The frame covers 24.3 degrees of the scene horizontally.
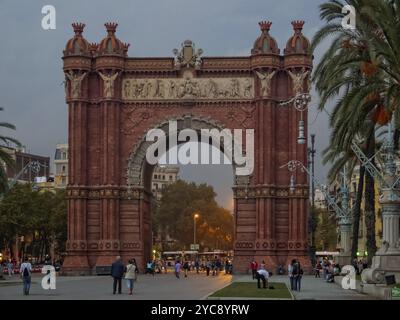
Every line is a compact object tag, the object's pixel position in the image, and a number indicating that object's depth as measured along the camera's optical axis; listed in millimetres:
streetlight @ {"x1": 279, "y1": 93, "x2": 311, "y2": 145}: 43250
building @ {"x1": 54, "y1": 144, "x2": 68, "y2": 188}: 165962
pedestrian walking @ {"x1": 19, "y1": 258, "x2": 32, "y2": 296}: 38594
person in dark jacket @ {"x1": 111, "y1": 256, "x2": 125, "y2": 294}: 38188
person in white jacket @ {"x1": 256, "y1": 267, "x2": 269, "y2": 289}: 43062
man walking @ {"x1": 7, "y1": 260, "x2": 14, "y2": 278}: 69125
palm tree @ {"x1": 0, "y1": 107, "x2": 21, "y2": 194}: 53938
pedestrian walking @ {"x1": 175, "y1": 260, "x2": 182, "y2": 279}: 65188
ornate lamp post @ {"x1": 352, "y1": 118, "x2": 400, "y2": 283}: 38469
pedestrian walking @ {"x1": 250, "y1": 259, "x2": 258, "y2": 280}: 55753
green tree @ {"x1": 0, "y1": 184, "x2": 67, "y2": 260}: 85500
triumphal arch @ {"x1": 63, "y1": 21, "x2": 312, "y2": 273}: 67562
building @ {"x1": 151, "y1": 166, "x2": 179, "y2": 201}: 184750
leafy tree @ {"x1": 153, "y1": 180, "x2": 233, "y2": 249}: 141625
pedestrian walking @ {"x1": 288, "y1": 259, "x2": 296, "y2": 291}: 43147
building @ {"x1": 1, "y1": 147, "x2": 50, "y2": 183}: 147862
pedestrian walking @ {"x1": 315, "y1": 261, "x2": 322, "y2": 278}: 64581
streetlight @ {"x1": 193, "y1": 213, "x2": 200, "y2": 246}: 137825
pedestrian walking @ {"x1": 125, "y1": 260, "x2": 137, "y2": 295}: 38656
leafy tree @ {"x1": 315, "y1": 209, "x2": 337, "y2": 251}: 118125
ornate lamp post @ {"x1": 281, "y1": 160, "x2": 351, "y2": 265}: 59875
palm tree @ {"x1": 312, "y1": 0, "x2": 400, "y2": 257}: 34500
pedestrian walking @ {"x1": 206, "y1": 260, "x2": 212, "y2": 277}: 73000
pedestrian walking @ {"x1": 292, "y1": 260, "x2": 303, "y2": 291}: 42969
